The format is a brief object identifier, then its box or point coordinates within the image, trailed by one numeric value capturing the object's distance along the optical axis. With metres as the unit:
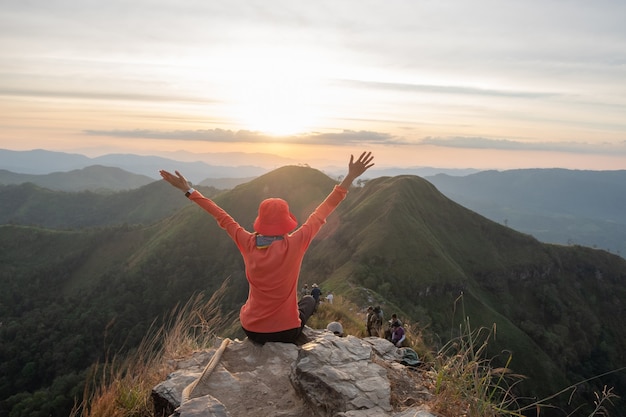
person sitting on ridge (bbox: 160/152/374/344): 5.13
